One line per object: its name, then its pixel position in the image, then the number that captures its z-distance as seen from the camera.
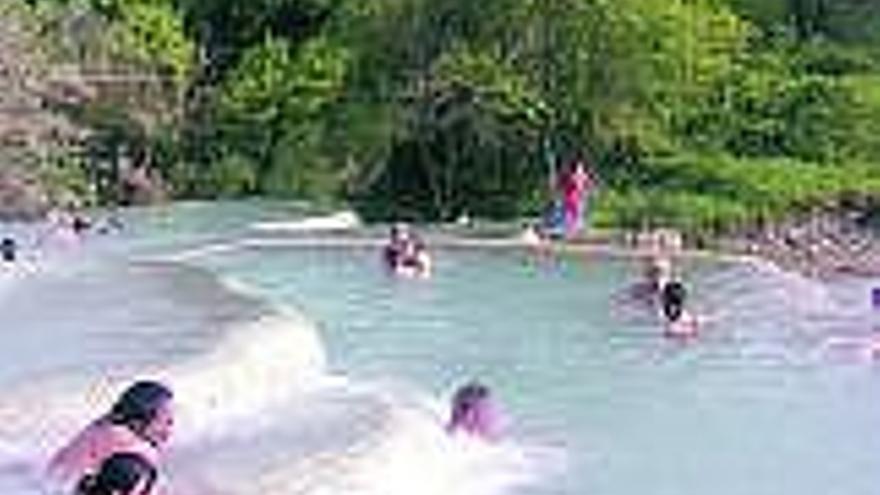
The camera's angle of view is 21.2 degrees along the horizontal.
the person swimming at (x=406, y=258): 35.22
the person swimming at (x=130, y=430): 15.07
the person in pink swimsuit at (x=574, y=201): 40.44
